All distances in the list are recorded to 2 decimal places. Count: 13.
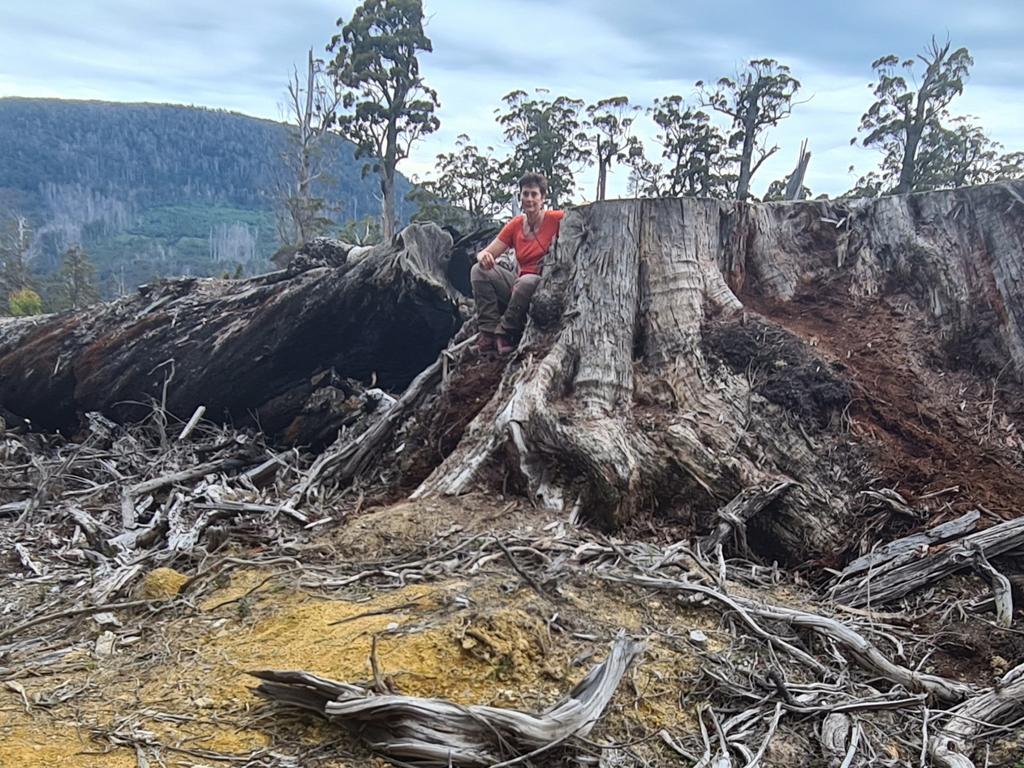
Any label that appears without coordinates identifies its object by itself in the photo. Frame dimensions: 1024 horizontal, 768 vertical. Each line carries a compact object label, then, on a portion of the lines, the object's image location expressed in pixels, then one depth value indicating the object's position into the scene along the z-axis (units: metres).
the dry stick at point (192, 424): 6.63
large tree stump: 3.96
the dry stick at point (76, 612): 2.82
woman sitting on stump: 5.18
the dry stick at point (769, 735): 1.94
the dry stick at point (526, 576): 2.79
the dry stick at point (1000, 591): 2.86
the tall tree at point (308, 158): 29.89
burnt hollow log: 6.82
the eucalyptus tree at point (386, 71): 26.62
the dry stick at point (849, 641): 2.39
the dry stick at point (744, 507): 3.72
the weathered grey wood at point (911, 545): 3.40
